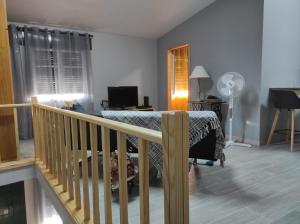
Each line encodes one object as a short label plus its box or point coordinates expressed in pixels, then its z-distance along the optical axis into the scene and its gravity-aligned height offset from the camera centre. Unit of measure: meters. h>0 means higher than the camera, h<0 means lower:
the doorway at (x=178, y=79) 5.51 +0.19
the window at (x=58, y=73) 4.34 +0.32
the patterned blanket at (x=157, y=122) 2.10 -0.32
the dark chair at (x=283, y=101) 3.28 -0.25
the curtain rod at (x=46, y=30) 4.11 +1.10
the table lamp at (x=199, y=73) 4.24 +0.24
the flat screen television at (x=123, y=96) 4.95 -0.18
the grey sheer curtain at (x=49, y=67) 4.12 +0.42
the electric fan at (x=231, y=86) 3.54 +0.00
